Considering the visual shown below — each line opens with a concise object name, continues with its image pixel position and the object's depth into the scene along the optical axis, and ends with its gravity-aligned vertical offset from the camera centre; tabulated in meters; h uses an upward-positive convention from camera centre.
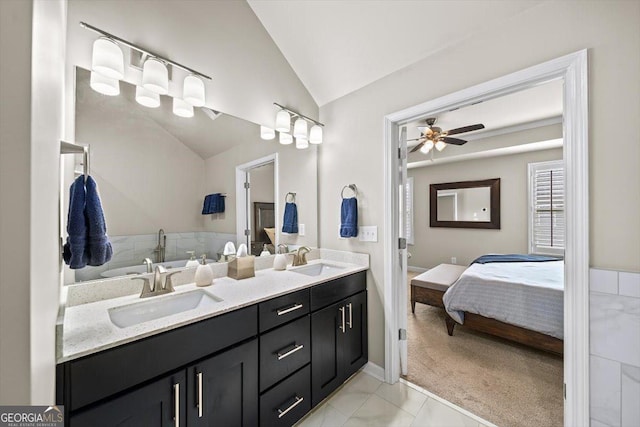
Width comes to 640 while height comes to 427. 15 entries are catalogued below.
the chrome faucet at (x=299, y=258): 2.10 -0.37
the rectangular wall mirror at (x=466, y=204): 4.50 +0.21
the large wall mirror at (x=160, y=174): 1.27 +0.25
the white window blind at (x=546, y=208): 3.86 +0.11
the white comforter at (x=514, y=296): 2.05 -0.73
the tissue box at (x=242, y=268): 1.66 -0.36
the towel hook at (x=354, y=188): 2.11 +0.23
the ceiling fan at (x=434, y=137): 3.17 +1.06
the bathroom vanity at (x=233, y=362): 0.84 -0.65
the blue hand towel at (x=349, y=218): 2.04 -0.03
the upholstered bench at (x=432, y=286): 2.82 -0.83
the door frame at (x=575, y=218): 1.18 -0.01
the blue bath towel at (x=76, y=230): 0.92 -0.06
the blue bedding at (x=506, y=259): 3.17 -0.57
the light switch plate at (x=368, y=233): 2.01 -0.15
